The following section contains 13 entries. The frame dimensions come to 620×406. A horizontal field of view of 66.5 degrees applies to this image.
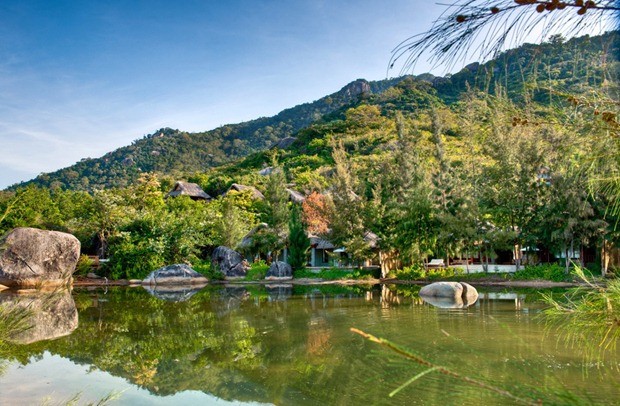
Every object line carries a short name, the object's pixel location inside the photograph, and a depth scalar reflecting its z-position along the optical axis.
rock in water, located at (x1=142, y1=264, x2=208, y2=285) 23.21
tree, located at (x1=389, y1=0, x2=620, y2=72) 1.61
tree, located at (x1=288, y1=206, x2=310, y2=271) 24.27
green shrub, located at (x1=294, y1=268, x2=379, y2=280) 22.80
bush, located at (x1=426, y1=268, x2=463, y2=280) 20.61
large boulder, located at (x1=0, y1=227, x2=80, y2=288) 19.20
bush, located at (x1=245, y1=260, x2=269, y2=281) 24.25
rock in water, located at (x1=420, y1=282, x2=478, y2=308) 13.56
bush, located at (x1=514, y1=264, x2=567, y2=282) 18.44
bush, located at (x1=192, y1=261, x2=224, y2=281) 24.41
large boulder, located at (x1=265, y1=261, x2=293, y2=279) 23.89
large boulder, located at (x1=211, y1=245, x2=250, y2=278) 24.84
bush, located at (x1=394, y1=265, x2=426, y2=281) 21.40
